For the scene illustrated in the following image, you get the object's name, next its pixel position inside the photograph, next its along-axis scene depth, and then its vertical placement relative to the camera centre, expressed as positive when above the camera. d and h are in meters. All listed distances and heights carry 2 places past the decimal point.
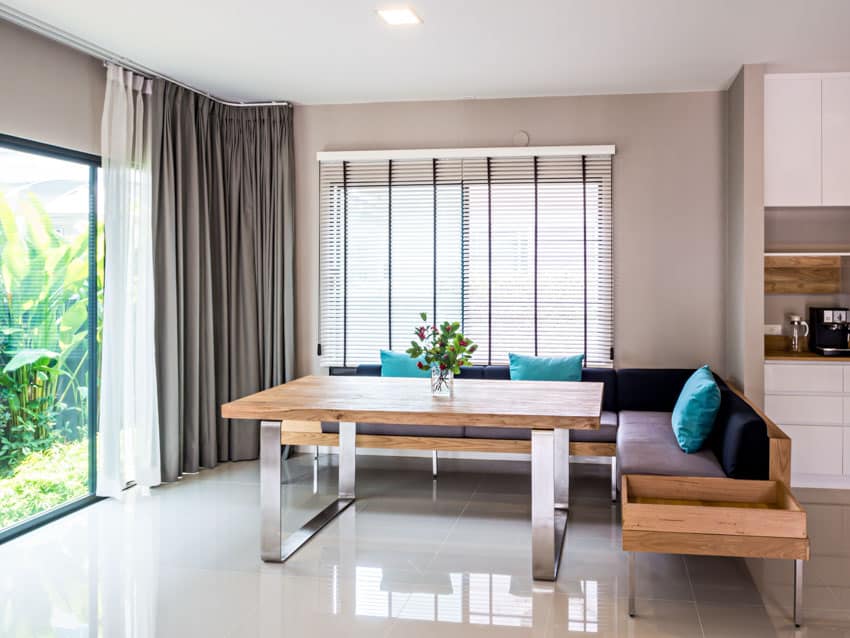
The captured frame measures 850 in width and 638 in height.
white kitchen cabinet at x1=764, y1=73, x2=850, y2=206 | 5.00 +1.06
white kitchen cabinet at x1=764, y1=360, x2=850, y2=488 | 4.89 -0.66
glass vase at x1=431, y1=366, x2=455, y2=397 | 3.97 -0.36
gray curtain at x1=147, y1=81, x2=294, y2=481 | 5.07 +0.32
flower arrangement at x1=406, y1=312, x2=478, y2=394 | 3.96 -0.23
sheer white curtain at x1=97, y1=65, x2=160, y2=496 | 4.66 +0.09
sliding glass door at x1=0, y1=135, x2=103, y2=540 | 4.12 -0.10
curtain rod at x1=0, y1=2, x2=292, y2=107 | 3.87 +1.50
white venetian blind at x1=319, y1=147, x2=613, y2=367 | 5.55 +0.43
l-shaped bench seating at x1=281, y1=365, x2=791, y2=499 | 3.63 -0.72
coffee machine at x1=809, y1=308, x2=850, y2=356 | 5.15 -0.13
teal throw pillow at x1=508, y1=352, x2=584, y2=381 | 5.28 -0.40
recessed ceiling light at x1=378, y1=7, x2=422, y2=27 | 3.88 +1.50
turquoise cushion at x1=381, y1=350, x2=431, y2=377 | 5.40 -0.38
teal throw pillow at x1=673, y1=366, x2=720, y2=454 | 4.01 -0.56
